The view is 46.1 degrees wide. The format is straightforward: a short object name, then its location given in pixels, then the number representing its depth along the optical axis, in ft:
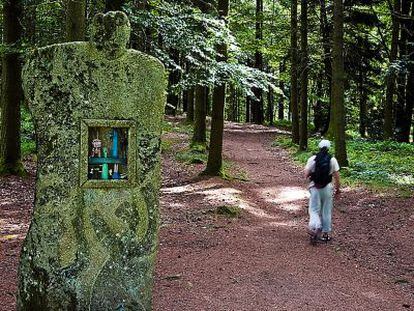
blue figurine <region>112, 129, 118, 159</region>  17.26
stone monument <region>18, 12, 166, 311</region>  16.65
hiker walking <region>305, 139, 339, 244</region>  30.83
